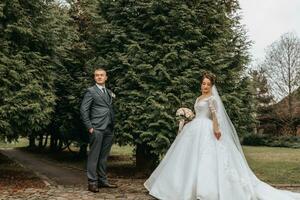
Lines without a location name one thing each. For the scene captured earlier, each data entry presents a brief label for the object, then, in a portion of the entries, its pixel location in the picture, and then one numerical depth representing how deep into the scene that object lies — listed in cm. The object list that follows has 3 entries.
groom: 838
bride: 685
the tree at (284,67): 4266
